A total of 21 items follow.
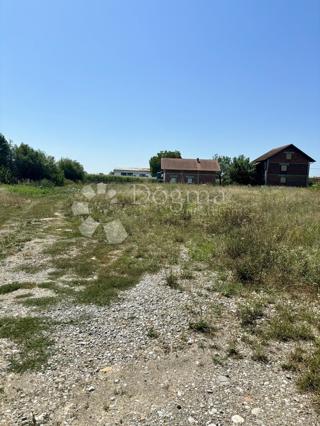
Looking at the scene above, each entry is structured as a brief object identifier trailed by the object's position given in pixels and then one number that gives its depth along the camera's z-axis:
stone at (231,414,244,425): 2.14
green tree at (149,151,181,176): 59.53
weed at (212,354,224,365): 2.84
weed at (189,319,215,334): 3.41
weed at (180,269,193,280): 5.09
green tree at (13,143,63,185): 32.13
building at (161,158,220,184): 39.50
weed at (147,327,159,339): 3.31
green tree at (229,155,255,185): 36.28
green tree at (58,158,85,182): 41.09
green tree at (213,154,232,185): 37.78
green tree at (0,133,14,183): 30.09
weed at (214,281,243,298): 4.40
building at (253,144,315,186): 36.16
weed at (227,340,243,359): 2.94
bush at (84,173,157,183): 43.51
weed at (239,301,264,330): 3.56
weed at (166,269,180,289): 4.74
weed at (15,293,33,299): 4.26
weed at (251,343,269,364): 2.87
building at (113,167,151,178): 70.91
